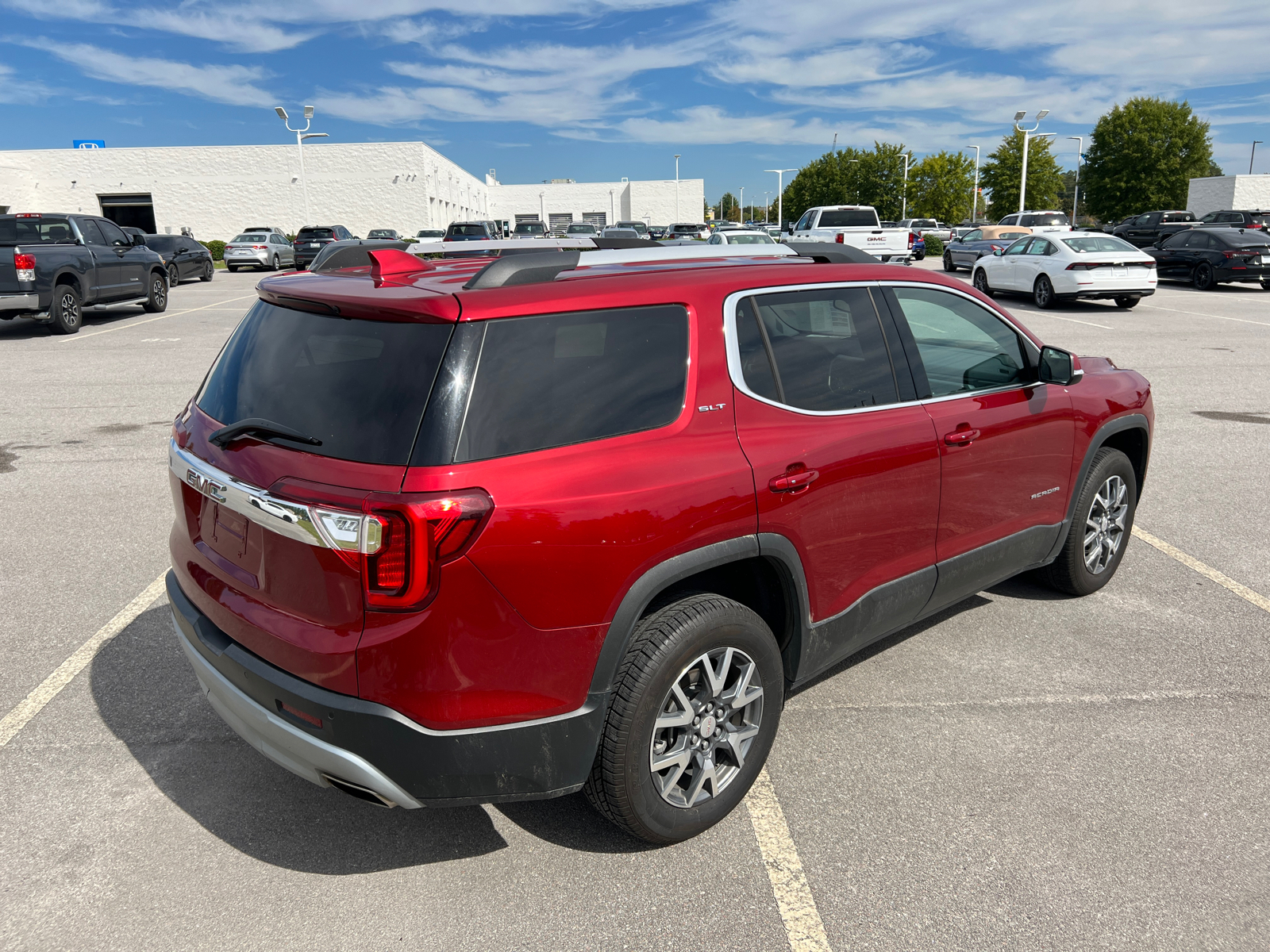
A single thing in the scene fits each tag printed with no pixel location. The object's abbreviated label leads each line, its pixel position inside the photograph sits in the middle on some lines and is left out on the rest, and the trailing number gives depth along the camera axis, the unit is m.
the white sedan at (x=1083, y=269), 18.83
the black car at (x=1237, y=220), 35.19
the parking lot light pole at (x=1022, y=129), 45.25
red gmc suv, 2.42
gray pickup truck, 14.75
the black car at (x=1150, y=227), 33.72
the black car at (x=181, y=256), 28.45
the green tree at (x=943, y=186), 68.69
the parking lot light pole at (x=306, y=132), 45.91
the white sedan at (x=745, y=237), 23.05
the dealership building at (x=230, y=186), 60.00
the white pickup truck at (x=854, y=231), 24.39
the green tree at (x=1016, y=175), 61.53
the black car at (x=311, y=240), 37.69
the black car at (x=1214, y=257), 23.94
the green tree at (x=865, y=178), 70.19
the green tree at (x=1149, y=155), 62.03
